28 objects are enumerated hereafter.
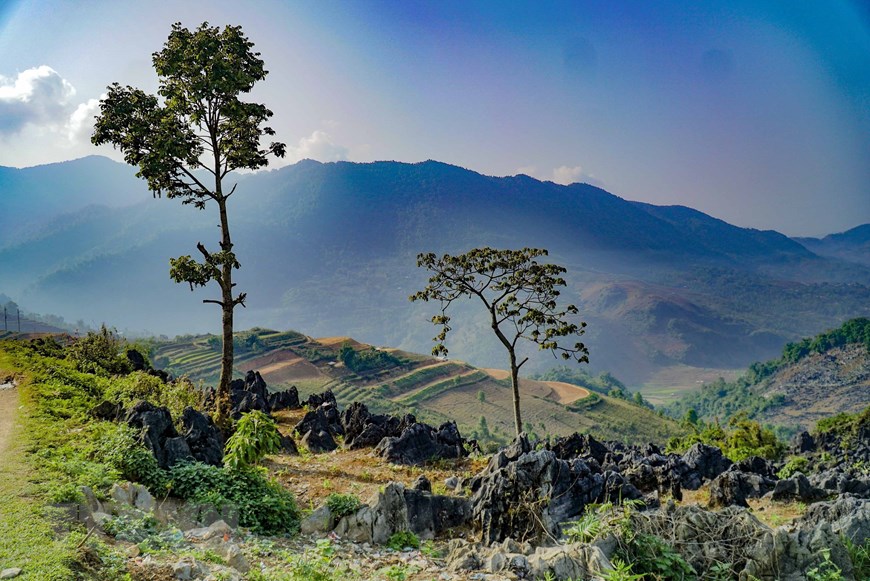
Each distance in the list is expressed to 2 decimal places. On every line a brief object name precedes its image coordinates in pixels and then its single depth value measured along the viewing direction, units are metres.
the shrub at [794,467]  21.49
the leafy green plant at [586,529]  8.60
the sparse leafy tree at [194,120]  16.48
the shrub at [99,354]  23.45
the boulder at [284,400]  26.73
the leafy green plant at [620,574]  7.24
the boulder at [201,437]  12.51
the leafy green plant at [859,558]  8.63
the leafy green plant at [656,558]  8.45
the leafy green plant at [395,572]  8.21
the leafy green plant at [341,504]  10.72
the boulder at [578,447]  21.47
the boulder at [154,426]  11.36
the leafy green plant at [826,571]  8.17
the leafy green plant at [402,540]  10.16
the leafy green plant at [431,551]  9.67
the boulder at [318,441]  19.02
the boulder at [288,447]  17.88
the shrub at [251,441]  11.23
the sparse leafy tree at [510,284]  24.03
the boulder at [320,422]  20.42
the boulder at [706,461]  18.59
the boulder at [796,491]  14.97
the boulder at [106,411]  14.30
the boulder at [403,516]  10.49
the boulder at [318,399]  26.38
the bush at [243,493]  10.38
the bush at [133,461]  10.57
